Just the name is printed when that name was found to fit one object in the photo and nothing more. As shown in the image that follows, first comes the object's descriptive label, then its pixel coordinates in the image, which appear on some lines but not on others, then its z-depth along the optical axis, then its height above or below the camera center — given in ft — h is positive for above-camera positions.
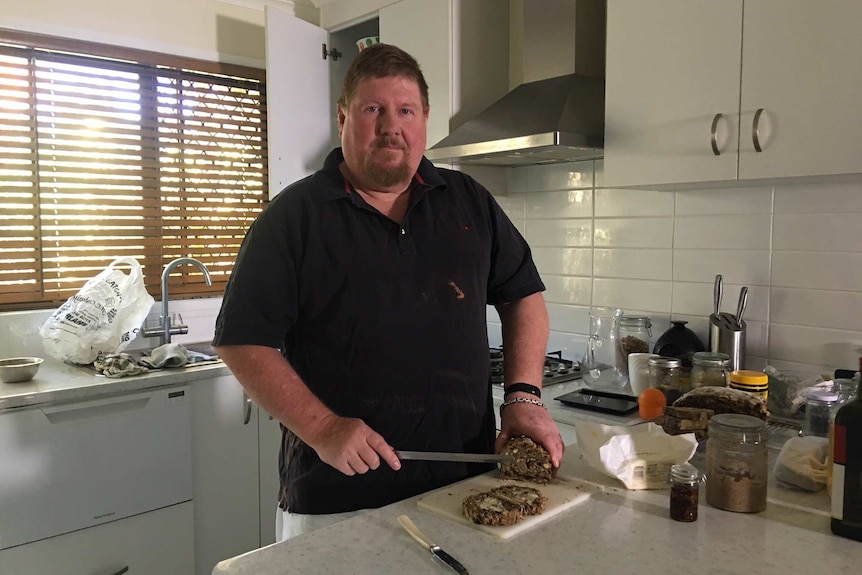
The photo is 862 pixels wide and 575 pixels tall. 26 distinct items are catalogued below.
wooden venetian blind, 8.46 +1.12
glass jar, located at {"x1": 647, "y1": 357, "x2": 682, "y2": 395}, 6.36 -1.09
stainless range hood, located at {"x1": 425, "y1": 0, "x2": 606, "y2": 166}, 6.99 +1.60
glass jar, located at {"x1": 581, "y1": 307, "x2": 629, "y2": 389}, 7.51 -1.12
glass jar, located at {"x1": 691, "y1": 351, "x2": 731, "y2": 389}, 5.99 -1.00
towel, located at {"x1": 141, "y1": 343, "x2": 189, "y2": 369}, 8.13 -1.26
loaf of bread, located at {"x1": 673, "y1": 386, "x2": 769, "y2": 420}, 4.81 -1.02
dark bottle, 3.24 -1.01
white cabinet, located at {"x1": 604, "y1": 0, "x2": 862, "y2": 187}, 5.31 +1.36
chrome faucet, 8.93 -0.99
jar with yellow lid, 5.22 -0.96
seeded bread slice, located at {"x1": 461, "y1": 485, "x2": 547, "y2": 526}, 3.41 -1.26
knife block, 6.67 -0.83
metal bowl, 7.16 -1.27
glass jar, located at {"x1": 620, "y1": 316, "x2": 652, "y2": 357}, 7.40 -0.87
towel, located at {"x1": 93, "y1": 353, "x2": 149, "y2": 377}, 7.63 -1.30
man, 4.28 -0.41
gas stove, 7.72 -1.34
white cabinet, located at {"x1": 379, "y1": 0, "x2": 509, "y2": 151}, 8.19 +2.39
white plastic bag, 8.11 -0.84
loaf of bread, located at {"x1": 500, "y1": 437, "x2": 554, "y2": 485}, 4.03 -1.22
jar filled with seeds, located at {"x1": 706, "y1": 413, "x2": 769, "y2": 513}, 3.60 -1.09
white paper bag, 3.96 -1.15
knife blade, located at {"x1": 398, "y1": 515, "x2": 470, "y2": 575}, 3.00 -1.34
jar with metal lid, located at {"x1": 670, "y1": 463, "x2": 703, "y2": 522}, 3.48 -1.18
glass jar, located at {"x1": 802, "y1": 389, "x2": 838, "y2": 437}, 4.90 -1.10
